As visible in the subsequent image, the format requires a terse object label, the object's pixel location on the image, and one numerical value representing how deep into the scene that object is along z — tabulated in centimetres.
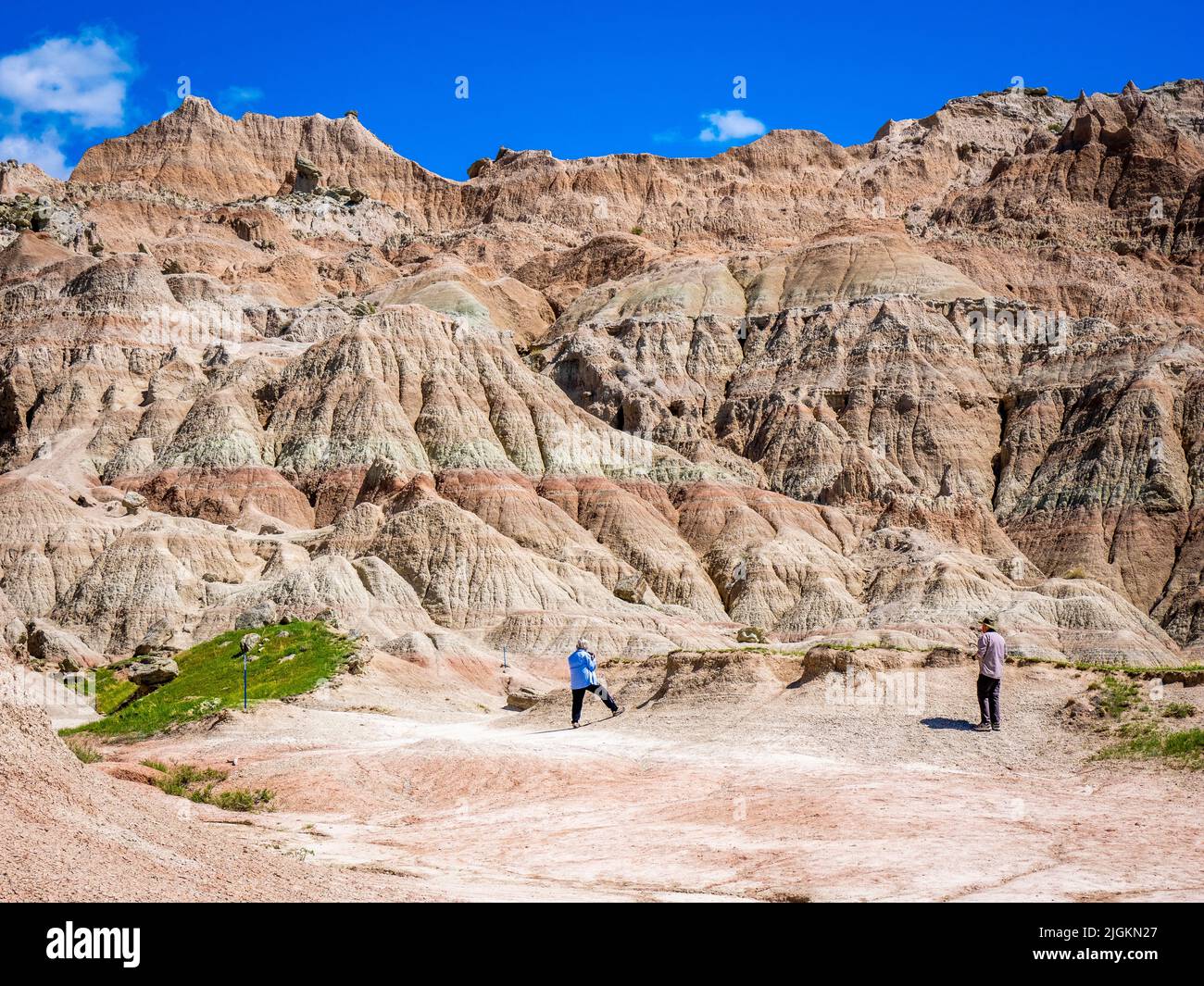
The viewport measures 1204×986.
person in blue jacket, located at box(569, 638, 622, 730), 2745
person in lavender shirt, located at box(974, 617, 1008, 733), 2261
